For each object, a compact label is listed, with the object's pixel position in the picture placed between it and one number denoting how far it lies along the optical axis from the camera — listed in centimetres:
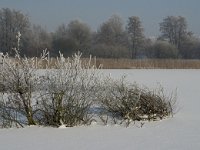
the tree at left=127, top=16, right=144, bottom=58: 9045
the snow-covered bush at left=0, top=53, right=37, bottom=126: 913
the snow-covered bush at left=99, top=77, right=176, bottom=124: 1020
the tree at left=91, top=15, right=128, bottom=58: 7606
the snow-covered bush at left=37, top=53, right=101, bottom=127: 928
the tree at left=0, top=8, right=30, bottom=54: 7594
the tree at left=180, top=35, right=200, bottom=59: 8488
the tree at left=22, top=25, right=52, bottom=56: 7252
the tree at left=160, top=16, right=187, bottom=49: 9119
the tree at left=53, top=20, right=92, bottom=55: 7256
